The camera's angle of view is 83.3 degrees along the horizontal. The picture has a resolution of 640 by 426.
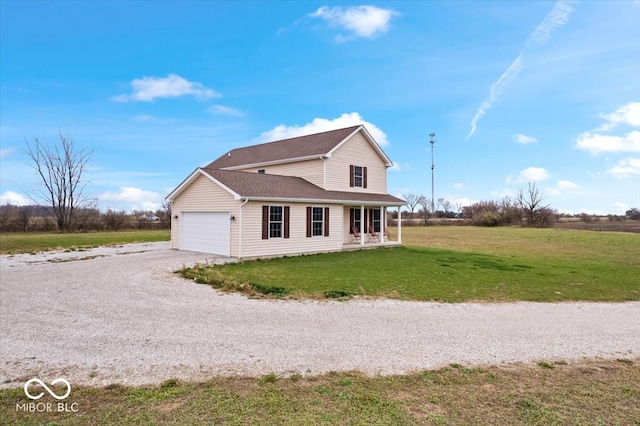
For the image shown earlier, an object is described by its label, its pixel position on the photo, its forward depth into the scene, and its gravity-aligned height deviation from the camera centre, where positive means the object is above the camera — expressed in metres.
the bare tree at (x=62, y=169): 38.34 +5.93
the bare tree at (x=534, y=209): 56.50 +2.02
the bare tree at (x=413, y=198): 80.56 +5.38
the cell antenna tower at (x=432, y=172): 54.41 +7.67
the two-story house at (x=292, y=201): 15.86 +1.07
